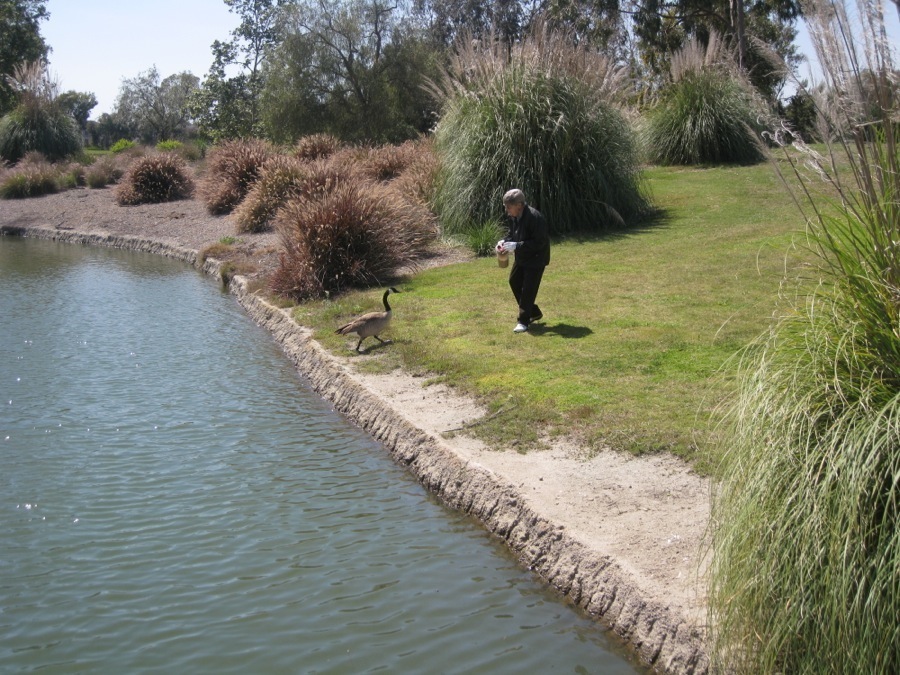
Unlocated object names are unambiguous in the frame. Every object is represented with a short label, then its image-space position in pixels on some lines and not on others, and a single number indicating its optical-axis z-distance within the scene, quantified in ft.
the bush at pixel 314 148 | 86.17
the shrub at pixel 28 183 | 103.50
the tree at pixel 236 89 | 169.07
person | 33.45
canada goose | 35.37
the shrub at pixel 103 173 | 106.65
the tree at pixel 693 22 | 114.52
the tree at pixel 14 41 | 145.62
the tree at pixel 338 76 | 125.70
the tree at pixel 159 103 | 261.44
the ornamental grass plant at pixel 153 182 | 96.27
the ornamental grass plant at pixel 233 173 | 83.46
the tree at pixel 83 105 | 289.33
